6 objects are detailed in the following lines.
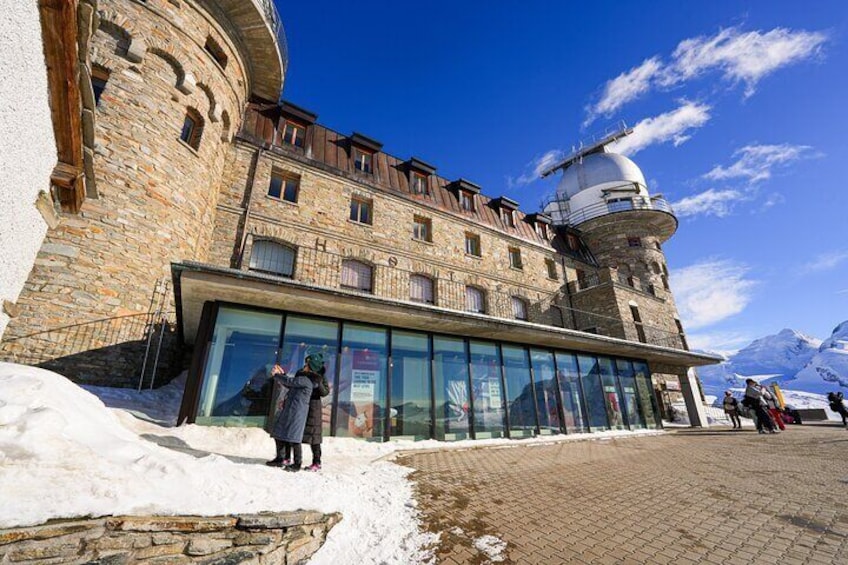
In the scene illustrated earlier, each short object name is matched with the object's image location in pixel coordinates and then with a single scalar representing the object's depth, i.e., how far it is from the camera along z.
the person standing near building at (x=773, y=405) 14.00
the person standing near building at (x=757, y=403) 11.38
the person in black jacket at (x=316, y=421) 4.95
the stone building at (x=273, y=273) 7.58
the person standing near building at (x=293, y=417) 4.71
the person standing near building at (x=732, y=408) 14.68
